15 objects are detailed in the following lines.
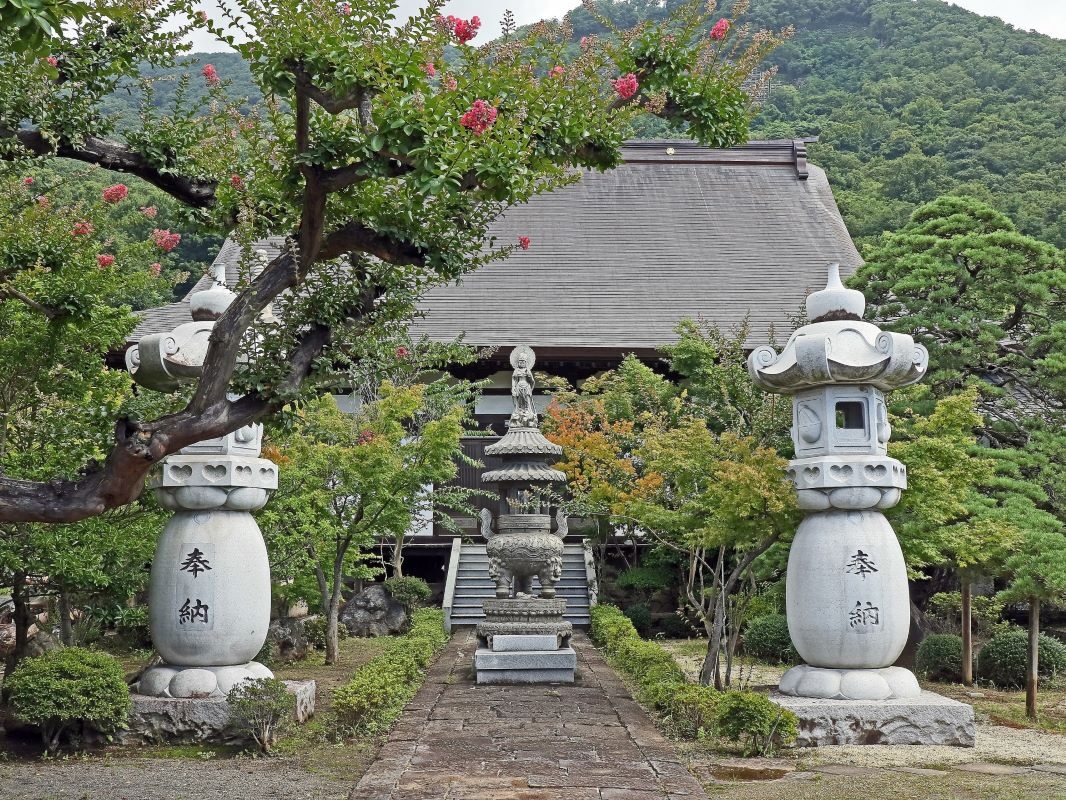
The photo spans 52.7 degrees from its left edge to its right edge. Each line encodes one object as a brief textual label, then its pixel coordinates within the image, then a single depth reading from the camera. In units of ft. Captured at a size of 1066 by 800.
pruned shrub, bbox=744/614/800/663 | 44.62
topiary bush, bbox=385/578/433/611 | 55.06
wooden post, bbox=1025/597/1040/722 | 32.71
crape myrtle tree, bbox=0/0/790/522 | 17.46
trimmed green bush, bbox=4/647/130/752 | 25.75
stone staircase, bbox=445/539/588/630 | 54.85
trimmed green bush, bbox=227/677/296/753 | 26.73
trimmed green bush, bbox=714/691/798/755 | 26.27
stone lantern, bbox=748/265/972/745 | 28.40
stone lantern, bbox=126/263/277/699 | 28.55
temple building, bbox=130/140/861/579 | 64.85
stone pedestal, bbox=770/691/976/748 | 27.53
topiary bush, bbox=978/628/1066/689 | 39.88
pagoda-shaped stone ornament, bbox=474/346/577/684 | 37.73
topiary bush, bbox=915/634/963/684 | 41.50
